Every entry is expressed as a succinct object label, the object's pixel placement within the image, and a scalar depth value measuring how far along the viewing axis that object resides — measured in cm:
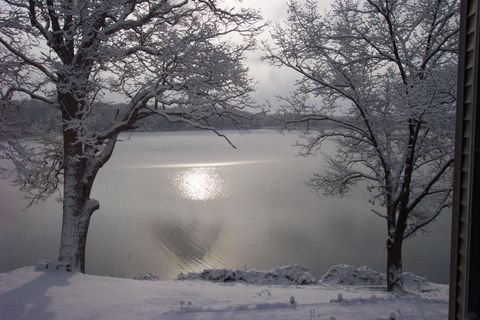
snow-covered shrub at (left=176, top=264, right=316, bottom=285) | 1233
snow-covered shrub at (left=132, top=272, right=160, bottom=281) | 1303
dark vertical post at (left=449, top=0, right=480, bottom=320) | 341
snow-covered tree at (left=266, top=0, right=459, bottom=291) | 921
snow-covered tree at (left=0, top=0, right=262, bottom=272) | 817
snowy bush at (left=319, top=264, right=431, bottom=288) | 1262
